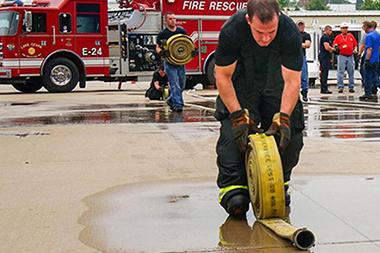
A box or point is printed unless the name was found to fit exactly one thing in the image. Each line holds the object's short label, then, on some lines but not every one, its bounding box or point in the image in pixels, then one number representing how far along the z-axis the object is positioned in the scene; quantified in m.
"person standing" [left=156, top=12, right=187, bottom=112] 11.41
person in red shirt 16.80
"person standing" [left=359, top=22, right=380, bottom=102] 14.52
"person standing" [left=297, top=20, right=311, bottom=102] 13.88
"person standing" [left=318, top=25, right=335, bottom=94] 16.89
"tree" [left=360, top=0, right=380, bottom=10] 102.72
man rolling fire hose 4.43
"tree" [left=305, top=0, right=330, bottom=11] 129.81
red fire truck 18.55
